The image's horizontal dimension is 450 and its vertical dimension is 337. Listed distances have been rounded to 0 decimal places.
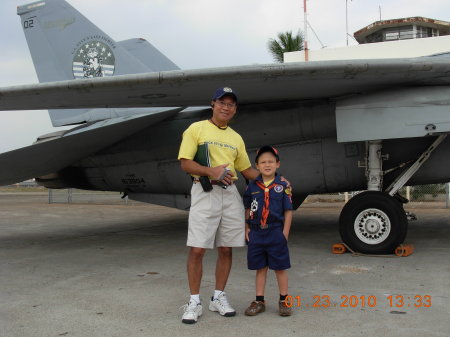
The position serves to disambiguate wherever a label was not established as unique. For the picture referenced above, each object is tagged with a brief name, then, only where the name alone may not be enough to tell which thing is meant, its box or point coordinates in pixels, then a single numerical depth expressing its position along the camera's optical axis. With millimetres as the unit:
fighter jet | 5332
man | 3430
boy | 3408
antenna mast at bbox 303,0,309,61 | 21838
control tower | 20250
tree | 27203
